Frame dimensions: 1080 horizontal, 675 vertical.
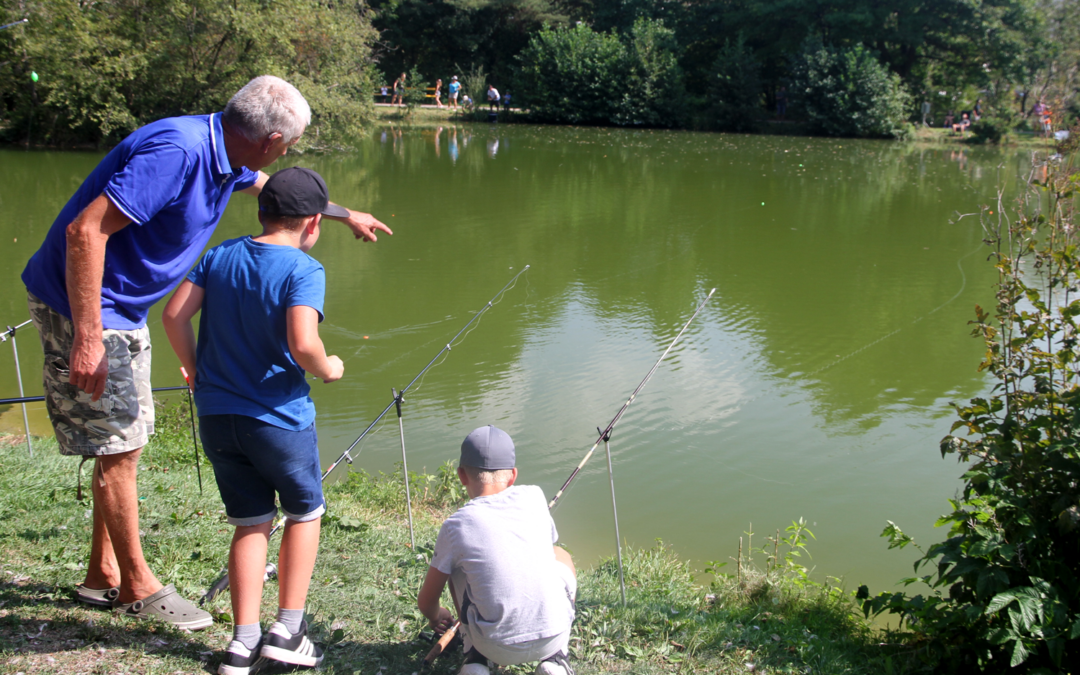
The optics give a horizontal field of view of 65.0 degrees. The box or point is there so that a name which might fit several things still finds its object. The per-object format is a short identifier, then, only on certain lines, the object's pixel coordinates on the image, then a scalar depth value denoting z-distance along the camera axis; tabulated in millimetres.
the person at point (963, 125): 30250
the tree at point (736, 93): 30297
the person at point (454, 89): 32281
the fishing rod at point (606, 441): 2717
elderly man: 2016
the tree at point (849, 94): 27703
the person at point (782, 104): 32125
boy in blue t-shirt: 2016
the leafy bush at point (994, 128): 27266
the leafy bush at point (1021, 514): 2570
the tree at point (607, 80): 29938
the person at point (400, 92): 31272
